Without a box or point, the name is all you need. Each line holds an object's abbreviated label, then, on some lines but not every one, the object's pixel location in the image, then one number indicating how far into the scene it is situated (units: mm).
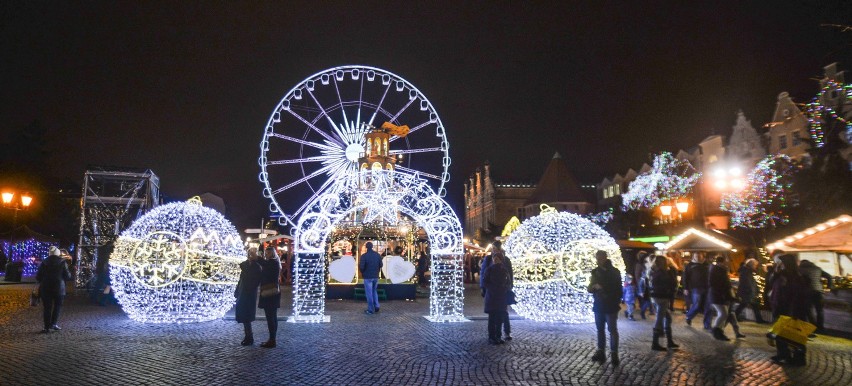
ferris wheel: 23938
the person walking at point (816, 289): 12086
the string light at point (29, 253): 41719
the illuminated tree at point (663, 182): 42875
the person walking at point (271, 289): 10062
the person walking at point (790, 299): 8844
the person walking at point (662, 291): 10055
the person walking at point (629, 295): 15055
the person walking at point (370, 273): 15594
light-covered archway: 13617
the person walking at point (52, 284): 11531
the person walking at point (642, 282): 14789
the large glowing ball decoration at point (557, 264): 13750
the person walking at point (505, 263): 10875
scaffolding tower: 22719
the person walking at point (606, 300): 8852
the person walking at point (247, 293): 10023
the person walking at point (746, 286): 12969
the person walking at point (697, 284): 12578
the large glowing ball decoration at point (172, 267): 13000
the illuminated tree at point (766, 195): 30156
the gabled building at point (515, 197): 63156
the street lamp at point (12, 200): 18547
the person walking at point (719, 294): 11281
